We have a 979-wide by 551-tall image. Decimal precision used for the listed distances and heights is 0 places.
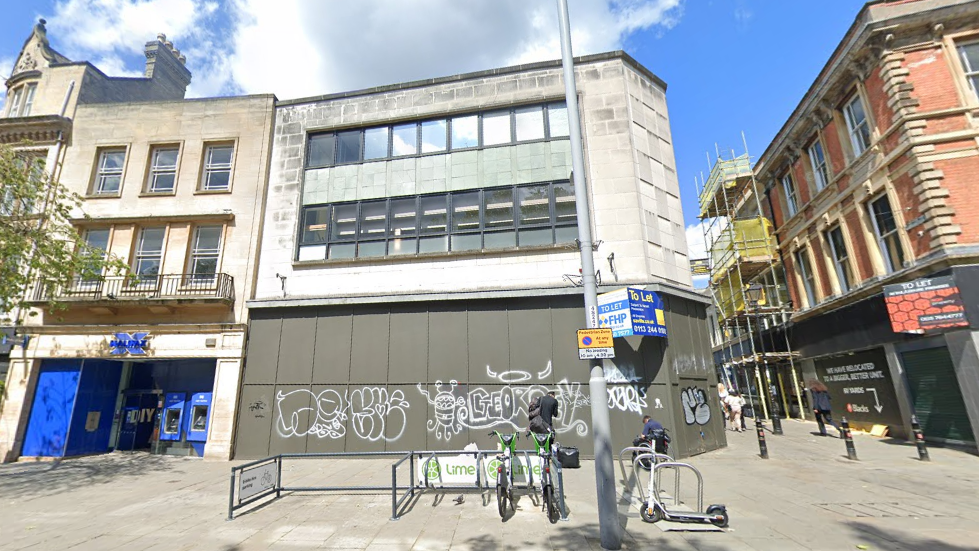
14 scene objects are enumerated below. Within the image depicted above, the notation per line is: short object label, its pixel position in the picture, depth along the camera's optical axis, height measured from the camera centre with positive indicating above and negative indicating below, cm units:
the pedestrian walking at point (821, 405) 1627 -99
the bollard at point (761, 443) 1170 -167
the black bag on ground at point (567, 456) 795 -126
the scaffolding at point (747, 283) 2153 +547
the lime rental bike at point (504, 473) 671 -133
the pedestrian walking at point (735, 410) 1834 -122
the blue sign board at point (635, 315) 1138 +183
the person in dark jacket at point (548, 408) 911 -44
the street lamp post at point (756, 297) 1997 +410
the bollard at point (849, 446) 1119 -175
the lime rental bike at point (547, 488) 655 -153
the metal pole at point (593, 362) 557 +33
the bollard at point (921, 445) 1081 -173
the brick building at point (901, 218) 1202 +511
